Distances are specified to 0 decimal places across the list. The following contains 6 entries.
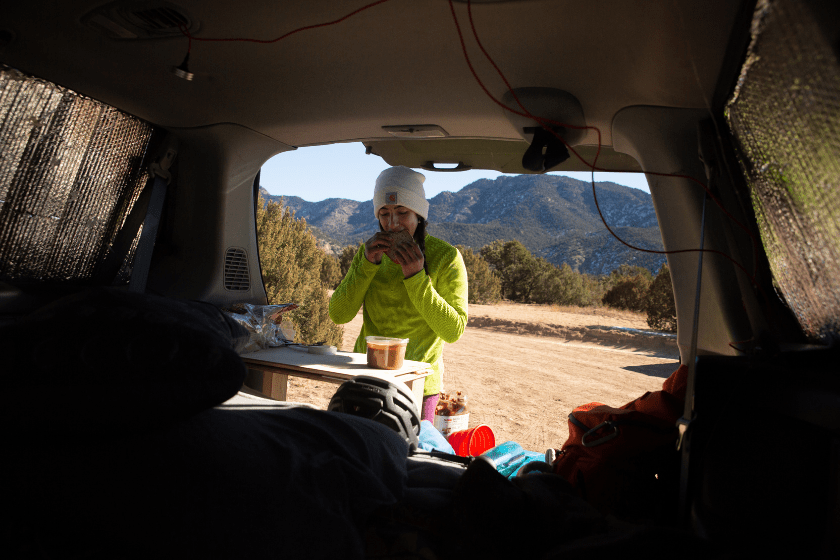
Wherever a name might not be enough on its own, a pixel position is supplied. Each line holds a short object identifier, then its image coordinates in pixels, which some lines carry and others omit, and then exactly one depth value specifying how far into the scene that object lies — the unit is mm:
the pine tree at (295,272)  7141
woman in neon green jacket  2449
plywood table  2014
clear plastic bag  2438
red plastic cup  1938
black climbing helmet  1391
